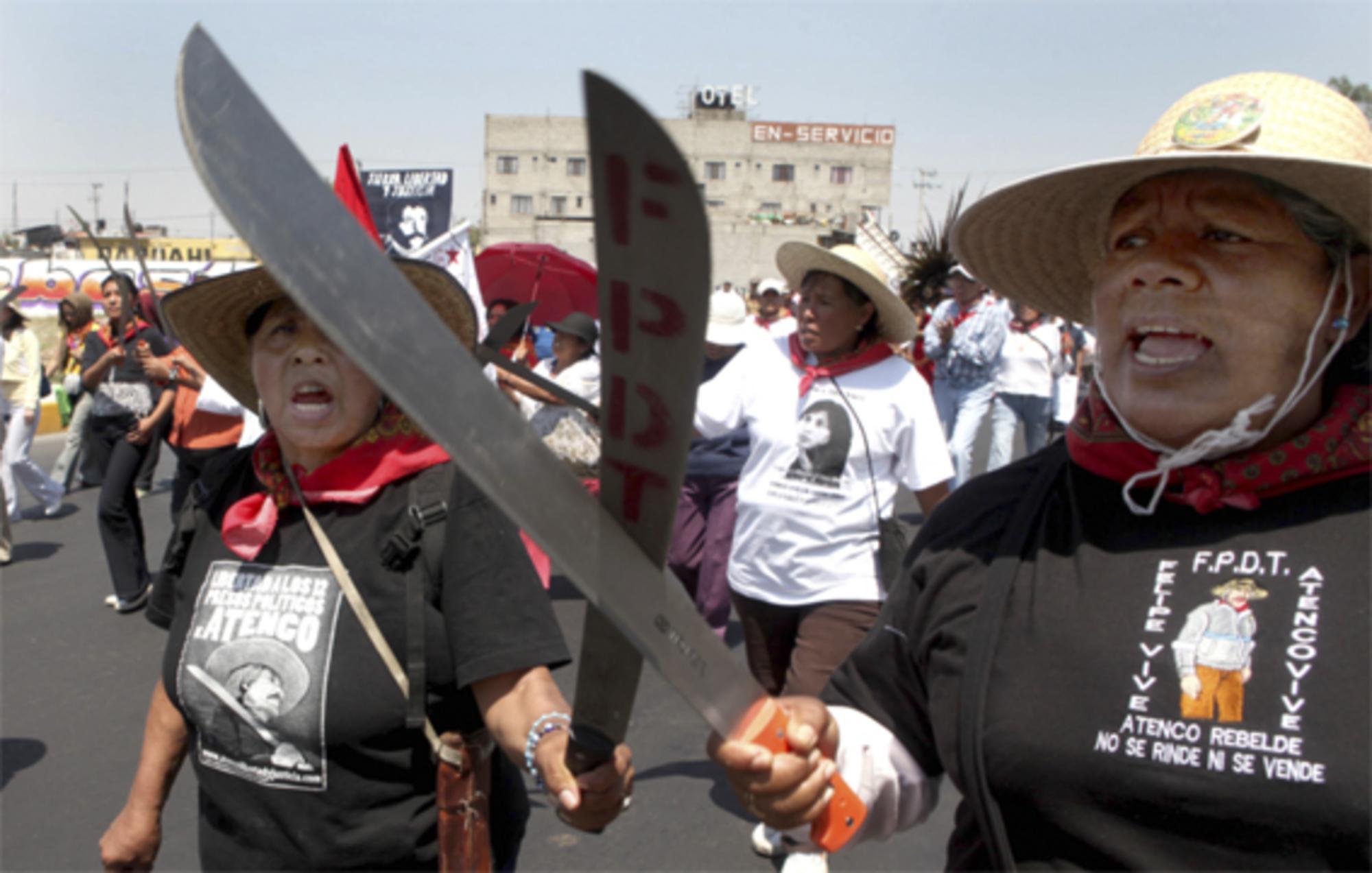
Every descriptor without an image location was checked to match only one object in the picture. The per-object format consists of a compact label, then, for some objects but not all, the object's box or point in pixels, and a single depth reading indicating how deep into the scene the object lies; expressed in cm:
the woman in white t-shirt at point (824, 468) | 358
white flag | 643
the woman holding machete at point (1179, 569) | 132
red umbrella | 779
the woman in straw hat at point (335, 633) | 195
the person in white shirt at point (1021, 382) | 952
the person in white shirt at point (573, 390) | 507
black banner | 775
